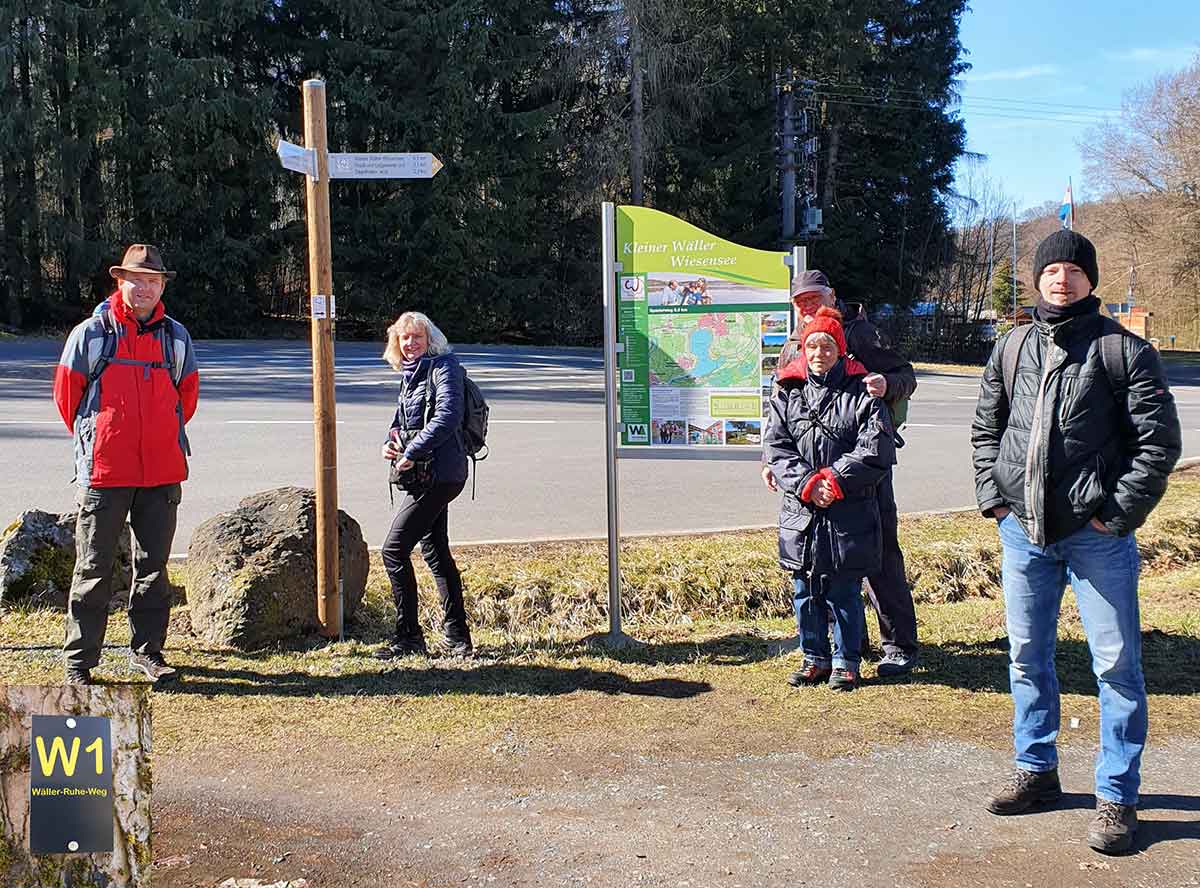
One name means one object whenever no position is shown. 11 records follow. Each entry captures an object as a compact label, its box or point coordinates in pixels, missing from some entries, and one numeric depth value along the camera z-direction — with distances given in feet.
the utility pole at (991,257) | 129.39
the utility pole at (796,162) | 102.99
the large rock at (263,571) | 19.25
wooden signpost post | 18.93
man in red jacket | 16.58
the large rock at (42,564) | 21.09
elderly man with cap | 17.51
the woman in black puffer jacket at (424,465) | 18.25
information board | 19.36
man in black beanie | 11.91
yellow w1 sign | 9.34
